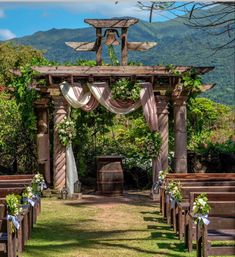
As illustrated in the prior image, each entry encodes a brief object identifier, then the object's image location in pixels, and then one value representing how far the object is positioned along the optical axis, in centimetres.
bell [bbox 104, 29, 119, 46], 1447
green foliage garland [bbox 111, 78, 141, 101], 1424
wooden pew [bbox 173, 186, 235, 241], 840
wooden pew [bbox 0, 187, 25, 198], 874
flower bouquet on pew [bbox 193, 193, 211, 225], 639
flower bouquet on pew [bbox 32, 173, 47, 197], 1000
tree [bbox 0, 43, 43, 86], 3452
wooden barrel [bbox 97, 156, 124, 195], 1467
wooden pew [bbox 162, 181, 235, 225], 876
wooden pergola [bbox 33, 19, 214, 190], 1412
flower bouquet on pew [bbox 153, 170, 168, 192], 1150
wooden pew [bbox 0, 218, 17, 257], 613
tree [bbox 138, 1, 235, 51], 762
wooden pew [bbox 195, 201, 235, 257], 627
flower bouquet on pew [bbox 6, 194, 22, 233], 625
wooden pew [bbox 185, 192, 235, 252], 730
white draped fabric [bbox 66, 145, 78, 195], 1406
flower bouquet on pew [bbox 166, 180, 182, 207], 891
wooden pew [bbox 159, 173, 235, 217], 1059
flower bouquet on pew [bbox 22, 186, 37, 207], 851
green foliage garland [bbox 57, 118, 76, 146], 1416
